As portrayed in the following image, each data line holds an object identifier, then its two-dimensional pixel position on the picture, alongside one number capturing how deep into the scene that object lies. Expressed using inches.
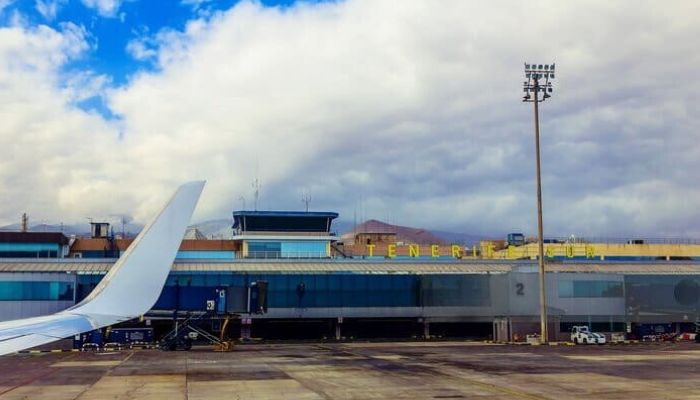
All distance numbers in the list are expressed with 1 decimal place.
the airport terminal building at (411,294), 3442.4
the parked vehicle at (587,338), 3115.2
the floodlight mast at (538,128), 3107.8
